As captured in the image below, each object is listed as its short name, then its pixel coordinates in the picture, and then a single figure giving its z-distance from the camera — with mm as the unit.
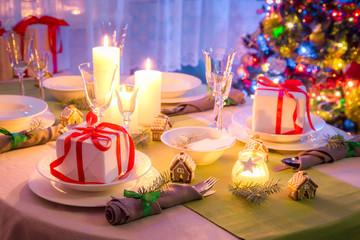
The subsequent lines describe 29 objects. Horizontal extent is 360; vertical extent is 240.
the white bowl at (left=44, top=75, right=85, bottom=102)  1713
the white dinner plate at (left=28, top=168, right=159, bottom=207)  924
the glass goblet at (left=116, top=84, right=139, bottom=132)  1226
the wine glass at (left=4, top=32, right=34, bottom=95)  1513
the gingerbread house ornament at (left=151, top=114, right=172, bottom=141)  1368
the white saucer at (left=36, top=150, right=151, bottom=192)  943
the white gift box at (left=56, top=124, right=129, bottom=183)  938
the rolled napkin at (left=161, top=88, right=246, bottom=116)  1651
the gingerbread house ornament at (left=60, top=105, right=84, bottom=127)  1425
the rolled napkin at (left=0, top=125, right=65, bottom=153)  1223
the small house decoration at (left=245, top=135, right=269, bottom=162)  1221
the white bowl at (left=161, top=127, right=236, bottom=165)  1146
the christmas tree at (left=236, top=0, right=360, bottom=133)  2982
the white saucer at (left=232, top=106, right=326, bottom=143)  1329
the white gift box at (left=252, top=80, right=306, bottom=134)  1317
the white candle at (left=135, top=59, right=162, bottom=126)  1501
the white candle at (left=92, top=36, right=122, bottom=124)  1408
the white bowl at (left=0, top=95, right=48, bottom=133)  1334
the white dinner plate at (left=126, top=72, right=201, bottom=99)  1771
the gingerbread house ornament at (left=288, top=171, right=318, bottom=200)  992
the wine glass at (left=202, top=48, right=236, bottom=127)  1373
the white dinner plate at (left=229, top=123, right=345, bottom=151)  1315
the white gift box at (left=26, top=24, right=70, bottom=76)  2584
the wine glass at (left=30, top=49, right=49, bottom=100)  1579
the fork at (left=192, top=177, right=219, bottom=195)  1004
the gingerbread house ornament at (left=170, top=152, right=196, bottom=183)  1061
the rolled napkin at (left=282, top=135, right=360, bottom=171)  1189
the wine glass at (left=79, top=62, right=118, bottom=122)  1123
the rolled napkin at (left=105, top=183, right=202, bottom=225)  856
